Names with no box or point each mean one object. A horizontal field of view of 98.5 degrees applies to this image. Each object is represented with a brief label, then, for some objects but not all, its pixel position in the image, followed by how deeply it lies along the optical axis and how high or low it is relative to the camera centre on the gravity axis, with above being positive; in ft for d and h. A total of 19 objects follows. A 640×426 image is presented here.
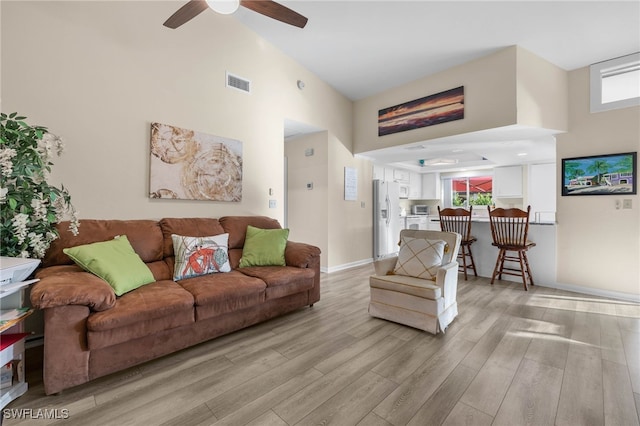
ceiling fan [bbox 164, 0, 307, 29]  6.04 +4.92
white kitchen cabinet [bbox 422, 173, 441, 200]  25.17 +2.31
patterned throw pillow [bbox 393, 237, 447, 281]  8.64 -1.52
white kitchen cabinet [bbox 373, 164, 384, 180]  19.48 +2.85
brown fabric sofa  5.14 -2.10
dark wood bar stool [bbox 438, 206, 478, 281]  13.50 -0.78
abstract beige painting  9.12 +1.63
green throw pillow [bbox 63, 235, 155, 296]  6.29 -1.27
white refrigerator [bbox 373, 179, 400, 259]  17.93 -0.34
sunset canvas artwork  12.36 +4.86
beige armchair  7.75 -2.15
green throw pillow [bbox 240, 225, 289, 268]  9.51 -1.30
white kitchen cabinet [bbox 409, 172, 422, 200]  24.17 +2.26
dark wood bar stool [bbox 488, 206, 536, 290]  11.96 -1.31
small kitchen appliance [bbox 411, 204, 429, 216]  24.36 +0.10
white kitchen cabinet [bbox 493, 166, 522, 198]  20.74 +2.28
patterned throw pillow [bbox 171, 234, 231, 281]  8.04 -1.40
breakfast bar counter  12.50 -1.97
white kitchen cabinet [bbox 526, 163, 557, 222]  19.34 +1.55
